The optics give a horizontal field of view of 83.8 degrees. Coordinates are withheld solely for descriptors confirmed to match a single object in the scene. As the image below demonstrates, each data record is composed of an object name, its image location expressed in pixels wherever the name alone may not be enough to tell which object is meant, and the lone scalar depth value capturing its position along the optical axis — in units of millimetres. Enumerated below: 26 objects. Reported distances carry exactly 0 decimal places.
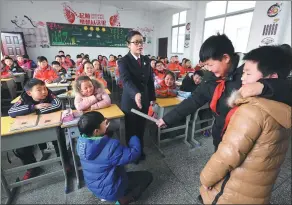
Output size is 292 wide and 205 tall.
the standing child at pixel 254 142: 621
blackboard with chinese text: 7934
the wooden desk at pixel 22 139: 1331
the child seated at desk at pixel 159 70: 3416
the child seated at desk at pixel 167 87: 2395
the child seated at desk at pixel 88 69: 3278
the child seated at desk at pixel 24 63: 6117
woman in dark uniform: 1586
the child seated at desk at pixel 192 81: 2605
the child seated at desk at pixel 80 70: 4027
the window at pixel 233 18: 5506
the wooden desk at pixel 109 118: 1486
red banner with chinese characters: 7902
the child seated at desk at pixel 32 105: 1600
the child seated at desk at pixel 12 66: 4769
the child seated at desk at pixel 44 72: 3916
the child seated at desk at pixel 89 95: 1683
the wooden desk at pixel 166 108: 2064
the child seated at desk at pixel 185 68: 5484
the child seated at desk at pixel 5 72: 4023
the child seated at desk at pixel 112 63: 7054
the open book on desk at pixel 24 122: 1358
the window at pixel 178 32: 8375
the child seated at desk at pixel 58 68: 4770
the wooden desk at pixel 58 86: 3127
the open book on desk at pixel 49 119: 1435
